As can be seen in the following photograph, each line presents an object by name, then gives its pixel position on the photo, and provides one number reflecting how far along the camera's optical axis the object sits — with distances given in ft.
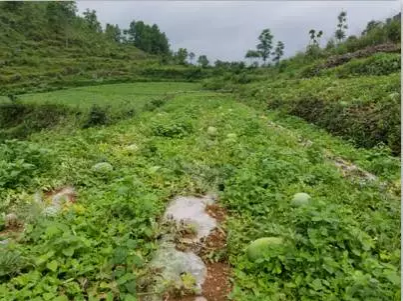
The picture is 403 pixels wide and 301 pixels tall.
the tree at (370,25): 118.95
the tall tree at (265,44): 274.57
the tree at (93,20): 320.31
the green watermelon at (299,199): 17.14
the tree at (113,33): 342.23
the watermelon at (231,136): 29.90
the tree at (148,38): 333.62
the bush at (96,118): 54.34
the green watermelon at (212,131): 32.30
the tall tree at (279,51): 283.59
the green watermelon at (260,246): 13.56
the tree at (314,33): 181.51
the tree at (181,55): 237.57
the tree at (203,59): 293.78
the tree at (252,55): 252.75
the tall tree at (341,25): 192.93
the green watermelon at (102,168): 20.59
